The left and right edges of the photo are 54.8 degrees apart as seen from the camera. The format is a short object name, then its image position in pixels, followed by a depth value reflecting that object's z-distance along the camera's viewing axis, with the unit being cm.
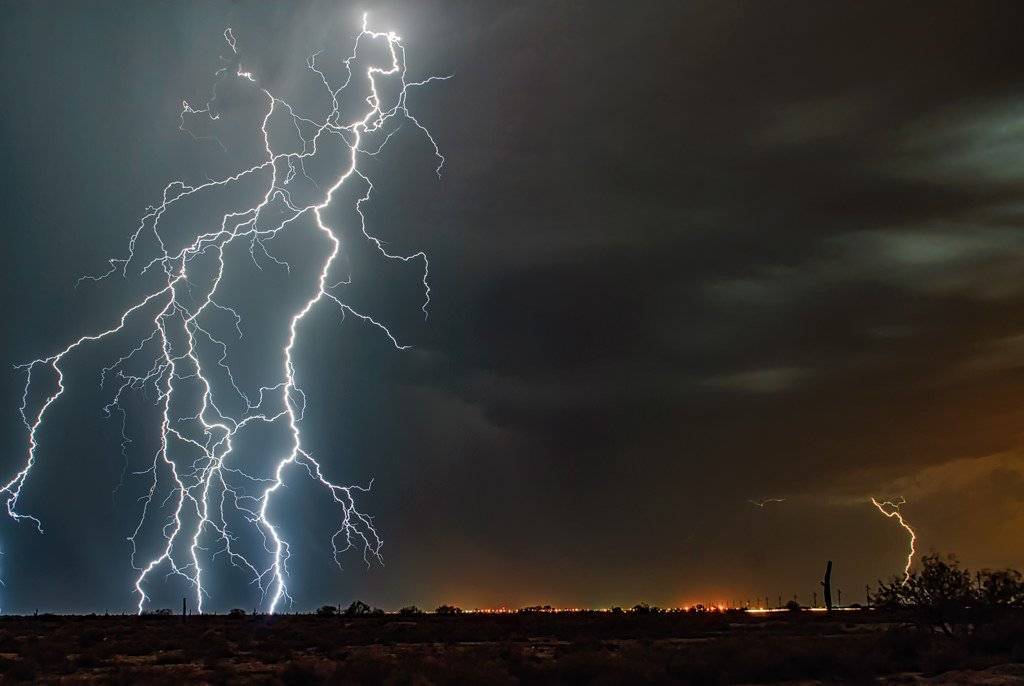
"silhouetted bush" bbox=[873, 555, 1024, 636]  3191
